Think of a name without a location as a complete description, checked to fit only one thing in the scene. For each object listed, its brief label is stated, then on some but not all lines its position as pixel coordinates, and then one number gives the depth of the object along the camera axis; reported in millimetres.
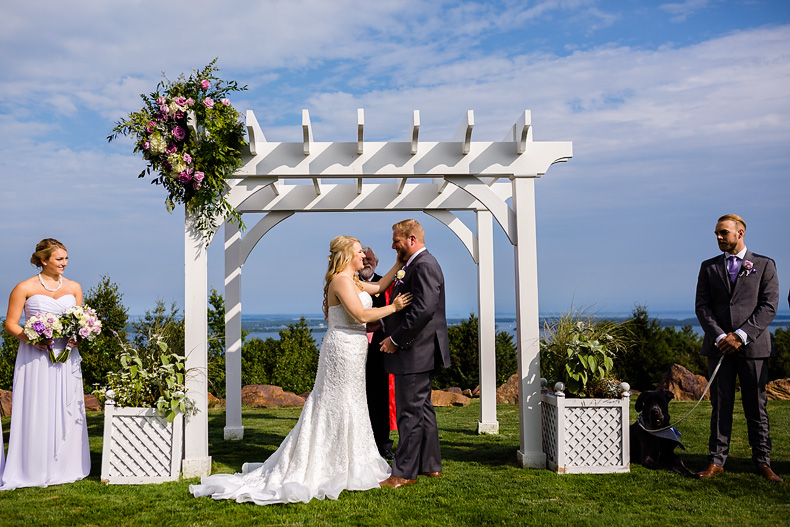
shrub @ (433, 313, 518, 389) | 11828
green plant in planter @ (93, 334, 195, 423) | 5363
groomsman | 5148
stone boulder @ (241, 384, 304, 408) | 10922
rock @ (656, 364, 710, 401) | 10711
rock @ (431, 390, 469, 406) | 10609
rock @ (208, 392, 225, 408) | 11195
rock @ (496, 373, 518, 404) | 10953
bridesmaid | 5273
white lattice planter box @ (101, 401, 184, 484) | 5320
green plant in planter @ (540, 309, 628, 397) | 5680
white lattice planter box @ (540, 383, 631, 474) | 5547
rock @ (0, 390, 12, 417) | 9820
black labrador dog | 5656
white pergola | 5637
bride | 4941
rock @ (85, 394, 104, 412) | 10530
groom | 5086
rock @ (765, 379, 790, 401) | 10359
